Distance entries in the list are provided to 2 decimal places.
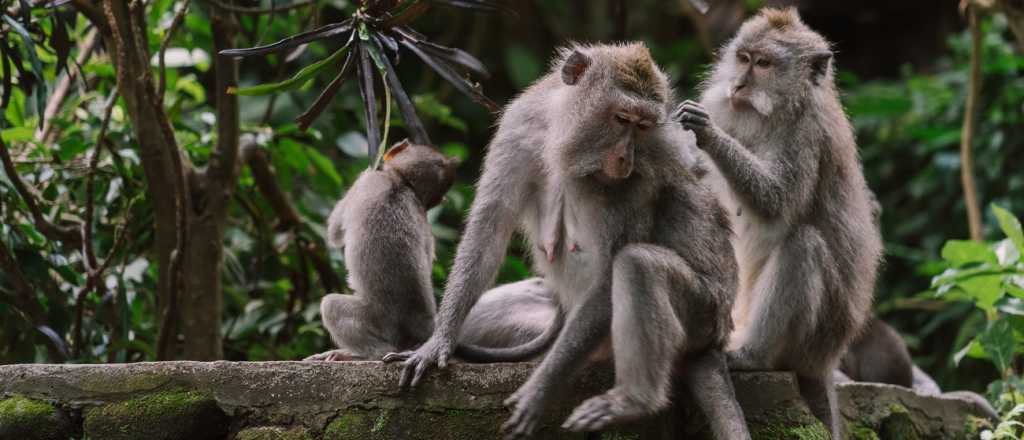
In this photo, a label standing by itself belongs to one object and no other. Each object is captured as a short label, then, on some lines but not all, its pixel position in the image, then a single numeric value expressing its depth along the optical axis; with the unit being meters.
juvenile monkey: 11.10
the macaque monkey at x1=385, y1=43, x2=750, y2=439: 9.05
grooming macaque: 11.20
